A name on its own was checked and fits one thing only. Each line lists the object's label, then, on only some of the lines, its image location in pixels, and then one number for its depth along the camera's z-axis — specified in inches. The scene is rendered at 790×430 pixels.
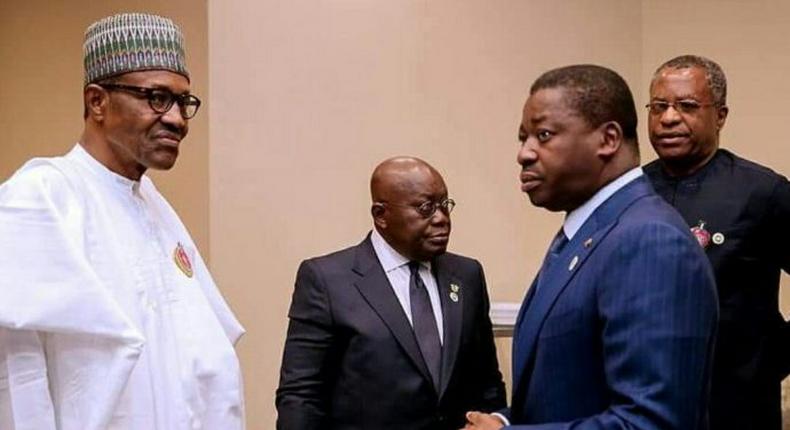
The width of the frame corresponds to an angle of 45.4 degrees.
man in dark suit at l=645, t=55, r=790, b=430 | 95.3
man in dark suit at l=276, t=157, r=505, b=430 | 95.0
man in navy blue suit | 54.9
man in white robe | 66.0
